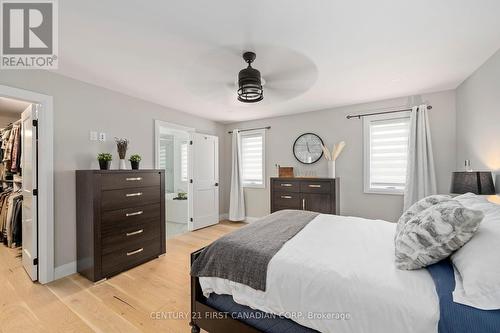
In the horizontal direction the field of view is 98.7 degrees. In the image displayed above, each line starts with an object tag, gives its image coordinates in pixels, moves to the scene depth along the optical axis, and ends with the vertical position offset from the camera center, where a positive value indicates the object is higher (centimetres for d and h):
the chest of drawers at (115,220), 242 -64
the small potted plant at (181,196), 527 -70
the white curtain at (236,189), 487 -49
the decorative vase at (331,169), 375 -5
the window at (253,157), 475 +22
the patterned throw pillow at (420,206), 161 -32
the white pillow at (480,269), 89 -47
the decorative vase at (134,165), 296 +5
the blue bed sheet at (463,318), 86 -63
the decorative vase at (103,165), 267 +5
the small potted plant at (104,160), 267 +11
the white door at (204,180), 439 -27
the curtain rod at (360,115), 345 +87
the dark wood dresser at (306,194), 349 -47
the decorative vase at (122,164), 287 +6
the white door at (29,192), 236 -26
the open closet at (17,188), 238 -28
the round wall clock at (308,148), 406 +36
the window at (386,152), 337 +22
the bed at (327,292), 99 -66
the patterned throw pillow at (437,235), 111 -38
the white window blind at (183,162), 574 +16
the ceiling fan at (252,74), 197 +105
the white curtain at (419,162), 309 +5
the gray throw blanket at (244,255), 138 -61
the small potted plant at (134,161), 295 +10
